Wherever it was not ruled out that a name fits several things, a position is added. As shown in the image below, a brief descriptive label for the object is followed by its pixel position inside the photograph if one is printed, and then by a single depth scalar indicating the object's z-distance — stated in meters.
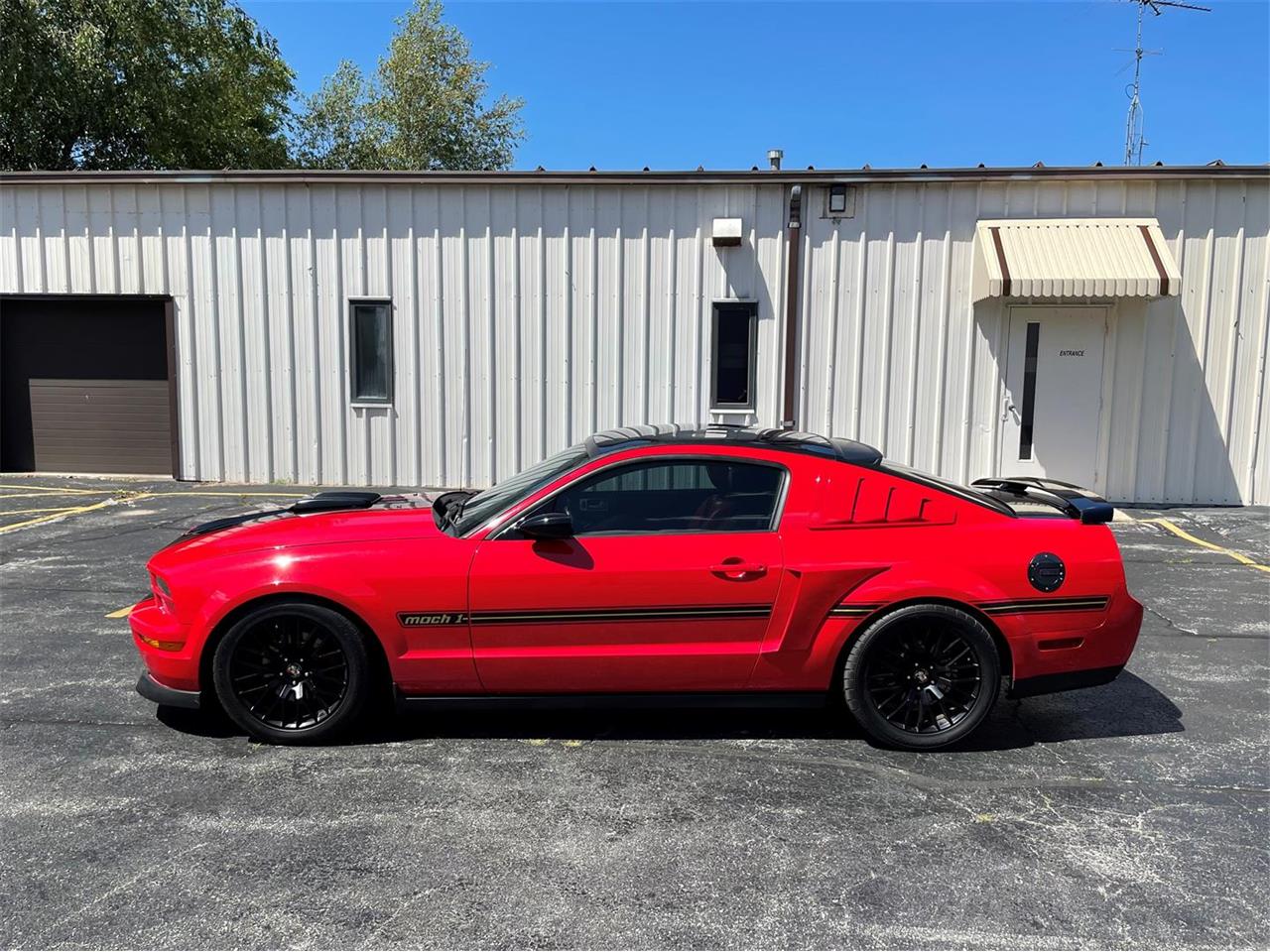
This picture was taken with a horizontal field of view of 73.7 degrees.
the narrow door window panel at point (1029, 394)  10.50
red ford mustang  3.67
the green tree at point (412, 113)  30.36
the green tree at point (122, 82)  17.59
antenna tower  12.90
